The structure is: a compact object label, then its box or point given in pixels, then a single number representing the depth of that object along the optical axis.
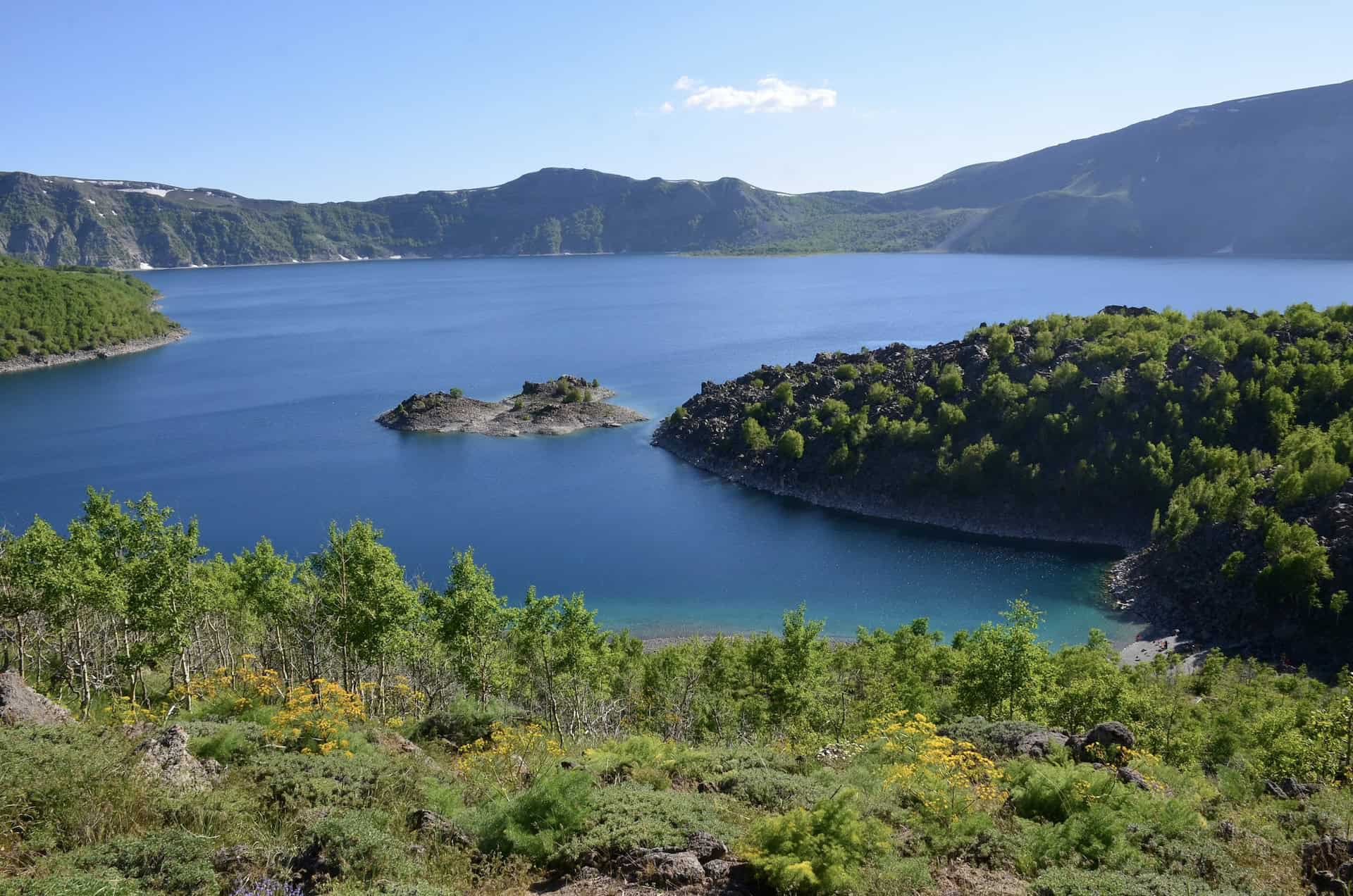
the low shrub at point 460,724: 21.36
